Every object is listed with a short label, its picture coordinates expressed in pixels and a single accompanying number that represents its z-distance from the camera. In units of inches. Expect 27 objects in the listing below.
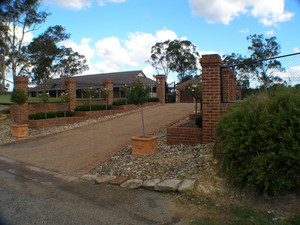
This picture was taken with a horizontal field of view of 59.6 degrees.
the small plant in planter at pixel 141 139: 263.6
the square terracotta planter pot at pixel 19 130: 434.3
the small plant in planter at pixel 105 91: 645.9
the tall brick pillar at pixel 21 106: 511.2
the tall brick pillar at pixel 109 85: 675.2
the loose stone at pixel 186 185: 173.0
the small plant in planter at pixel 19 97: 498.0
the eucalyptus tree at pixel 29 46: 1104.2
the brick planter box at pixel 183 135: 271.7
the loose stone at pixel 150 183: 187.6
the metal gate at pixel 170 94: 896.3
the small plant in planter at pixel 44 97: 510.9
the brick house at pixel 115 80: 1329.7
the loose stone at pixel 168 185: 177.7
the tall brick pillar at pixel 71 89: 596.1
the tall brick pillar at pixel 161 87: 826.8
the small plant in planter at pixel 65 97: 562.3
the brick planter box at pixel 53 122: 490.3
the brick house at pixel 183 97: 1391.5
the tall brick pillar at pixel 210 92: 252.5
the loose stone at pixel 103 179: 205.3
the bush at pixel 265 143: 142.9
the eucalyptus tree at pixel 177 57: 1903.3
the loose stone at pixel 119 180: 200.4
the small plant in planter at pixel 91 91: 620.6
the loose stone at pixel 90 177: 214.7
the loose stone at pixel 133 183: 191.8
